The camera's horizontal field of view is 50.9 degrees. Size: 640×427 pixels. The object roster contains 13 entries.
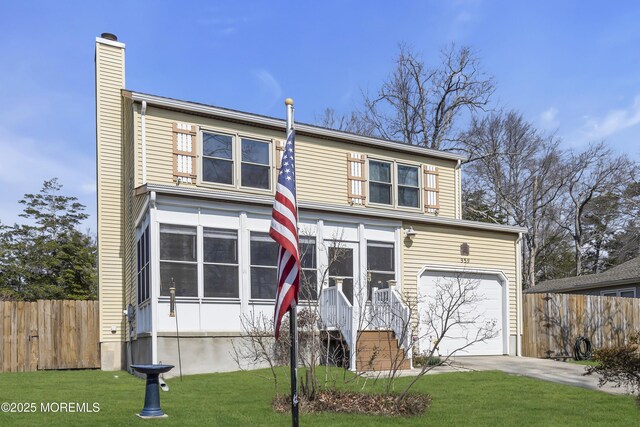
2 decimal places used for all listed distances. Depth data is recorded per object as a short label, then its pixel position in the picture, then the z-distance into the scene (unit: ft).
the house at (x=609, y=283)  74.95
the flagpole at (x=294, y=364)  19.70
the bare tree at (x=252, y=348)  44.34
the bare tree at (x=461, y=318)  51.16
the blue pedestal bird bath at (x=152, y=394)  26.73
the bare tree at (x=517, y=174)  112.78
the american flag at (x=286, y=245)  21.13
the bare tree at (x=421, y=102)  103.81
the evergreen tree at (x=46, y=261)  89.56
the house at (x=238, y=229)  43.96
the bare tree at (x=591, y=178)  113.70
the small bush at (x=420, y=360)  45.85
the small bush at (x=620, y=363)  28.50
